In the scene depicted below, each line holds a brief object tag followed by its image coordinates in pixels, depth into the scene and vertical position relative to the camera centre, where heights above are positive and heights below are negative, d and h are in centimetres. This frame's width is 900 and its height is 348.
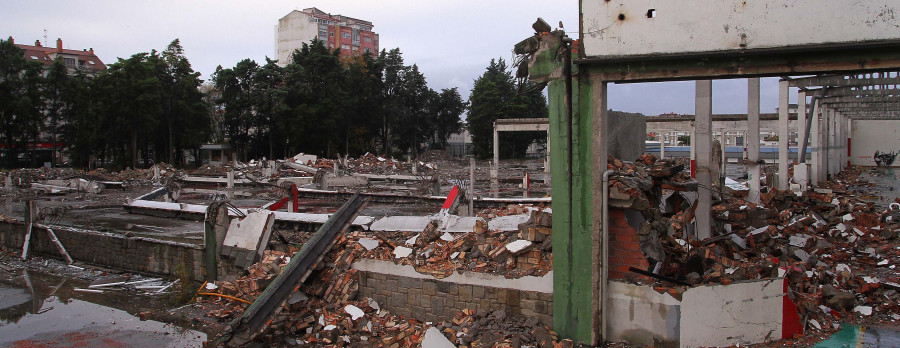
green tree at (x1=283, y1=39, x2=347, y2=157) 4309 +471
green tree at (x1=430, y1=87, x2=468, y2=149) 5744 +453
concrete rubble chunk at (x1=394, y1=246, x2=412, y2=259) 780 -139
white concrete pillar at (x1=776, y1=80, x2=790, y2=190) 1573 +46
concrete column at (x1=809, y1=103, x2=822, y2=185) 1914 +13
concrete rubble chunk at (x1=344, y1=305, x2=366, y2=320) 738 -211
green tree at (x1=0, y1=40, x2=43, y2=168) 3678 +425
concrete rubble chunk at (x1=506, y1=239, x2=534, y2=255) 702 -119
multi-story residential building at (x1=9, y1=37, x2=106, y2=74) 5444 +1049
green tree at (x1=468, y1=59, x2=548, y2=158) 5162 +432
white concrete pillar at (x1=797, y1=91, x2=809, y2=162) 1855 +94
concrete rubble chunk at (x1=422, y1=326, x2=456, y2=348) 641 -219
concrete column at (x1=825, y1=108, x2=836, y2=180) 2302 +23
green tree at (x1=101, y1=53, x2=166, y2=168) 3784 +411
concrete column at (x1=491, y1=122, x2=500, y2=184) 3061 -82
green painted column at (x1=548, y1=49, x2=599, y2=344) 638 -81
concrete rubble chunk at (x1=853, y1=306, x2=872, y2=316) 697 -205
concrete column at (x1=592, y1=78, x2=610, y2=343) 632 -64
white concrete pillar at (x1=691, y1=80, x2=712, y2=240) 857 +0
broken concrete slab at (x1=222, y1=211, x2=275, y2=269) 948 -144
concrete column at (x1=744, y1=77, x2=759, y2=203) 1142 +35
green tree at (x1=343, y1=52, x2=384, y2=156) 4891 +476
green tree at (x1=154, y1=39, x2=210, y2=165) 4100 +393
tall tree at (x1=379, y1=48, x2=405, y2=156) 5359 +697
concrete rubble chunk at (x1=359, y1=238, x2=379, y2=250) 815 -131
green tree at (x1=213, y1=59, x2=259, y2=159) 4312 +514
